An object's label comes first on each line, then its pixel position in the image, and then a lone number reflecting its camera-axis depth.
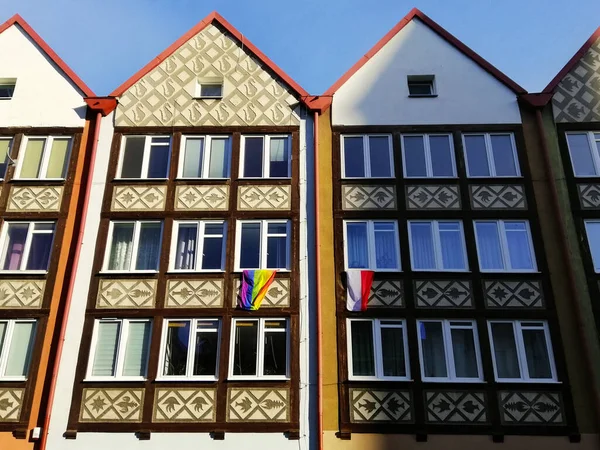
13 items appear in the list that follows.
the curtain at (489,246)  19.16
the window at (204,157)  20.88
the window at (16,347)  17.70
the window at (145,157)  20.89
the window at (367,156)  20.75
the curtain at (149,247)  19.34
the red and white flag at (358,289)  18.41
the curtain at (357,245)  19.30
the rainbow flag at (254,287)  18.41
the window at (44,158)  20.77
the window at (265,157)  20.75
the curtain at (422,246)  19.23
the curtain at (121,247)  19.33
